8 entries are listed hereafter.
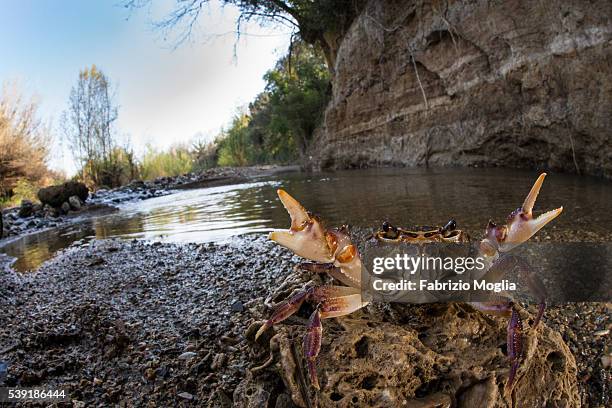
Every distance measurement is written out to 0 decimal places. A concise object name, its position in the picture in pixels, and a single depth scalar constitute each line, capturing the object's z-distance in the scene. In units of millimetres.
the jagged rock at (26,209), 9219
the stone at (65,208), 9734
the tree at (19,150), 12914
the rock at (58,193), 9891
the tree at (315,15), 15258
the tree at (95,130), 16453
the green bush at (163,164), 19828
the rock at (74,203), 9944
